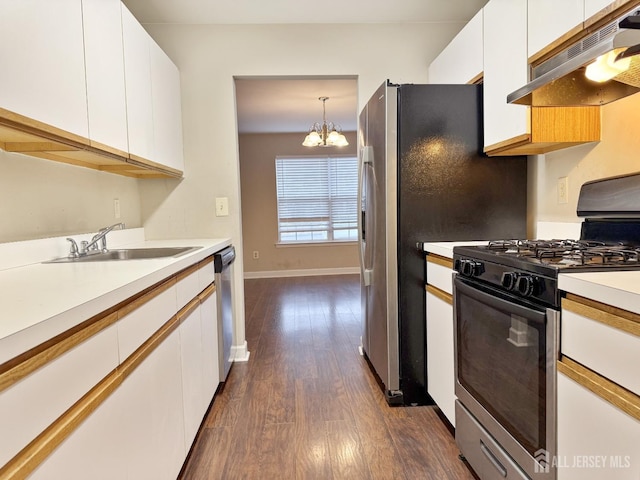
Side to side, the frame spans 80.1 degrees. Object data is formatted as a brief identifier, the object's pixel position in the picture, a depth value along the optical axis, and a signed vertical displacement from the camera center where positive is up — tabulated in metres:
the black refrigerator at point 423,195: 1.93 +0.11
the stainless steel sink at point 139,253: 1.81 -0.14
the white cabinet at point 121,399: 0.63 -0.40
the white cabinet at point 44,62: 1.04 +0.51
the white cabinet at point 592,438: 0.78 -0.51
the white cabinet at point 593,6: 1.19 +0.66
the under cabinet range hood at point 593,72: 0.92 +0.43
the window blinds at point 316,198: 6.43 +0.37
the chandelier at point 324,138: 4.60 +1.00
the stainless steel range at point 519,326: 1.02 -0.35
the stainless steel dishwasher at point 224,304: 2.20 -0.51
